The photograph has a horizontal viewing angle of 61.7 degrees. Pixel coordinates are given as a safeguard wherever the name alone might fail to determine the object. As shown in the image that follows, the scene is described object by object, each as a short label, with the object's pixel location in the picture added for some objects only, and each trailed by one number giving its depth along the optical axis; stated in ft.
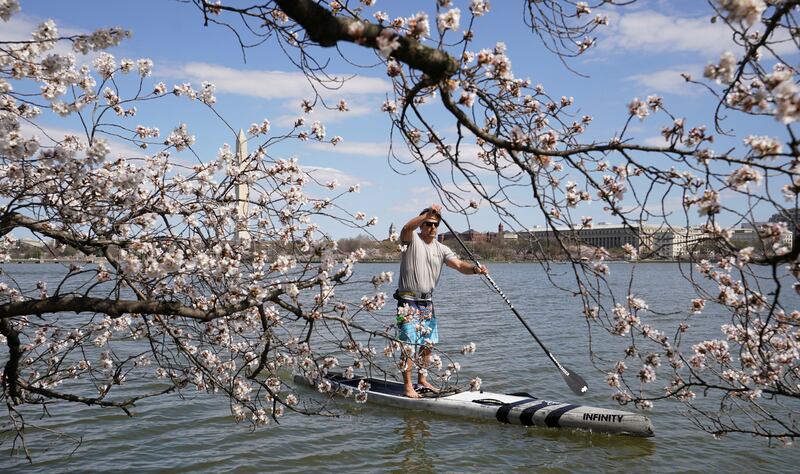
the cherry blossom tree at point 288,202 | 10.03
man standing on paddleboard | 28.50
